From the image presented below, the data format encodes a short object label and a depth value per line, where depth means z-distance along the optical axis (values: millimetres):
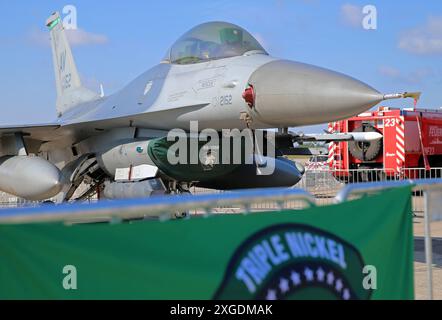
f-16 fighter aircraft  6676
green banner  2195
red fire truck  17172
